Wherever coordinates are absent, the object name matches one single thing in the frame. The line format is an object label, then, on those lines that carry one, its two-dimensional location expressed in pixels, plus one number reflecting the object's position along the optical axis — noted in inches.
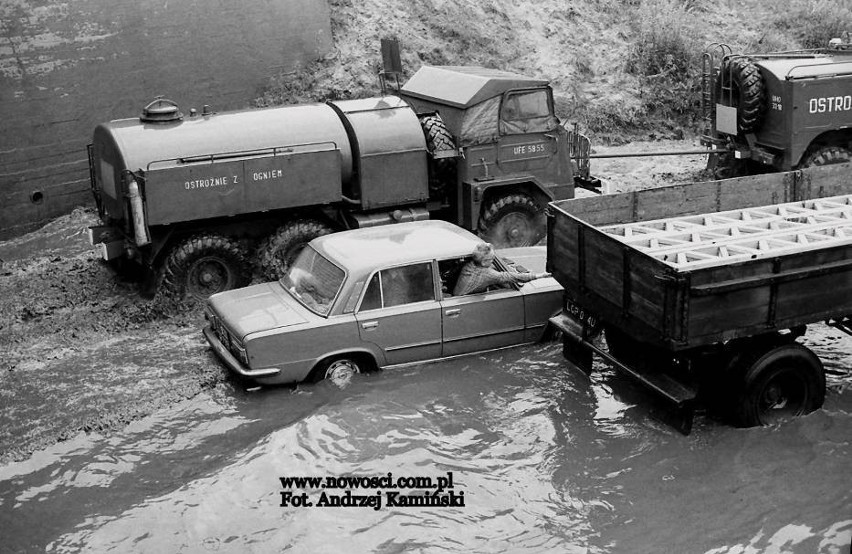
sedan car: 343.3
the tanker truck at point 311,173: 434.9
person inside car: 364.8
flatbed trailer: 298.0
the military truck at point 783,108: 547.8
